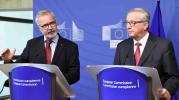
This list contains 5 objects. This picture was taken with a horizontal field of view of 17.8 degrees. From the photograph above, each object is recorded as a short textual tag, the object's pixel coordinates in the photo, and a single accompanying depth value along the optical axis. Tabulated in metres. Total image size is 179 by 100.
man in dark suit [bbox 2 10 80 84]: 4.61
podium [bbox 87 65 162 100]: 3.47
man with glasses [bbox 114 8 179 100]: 4.46
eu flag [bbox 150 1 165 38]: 6.30
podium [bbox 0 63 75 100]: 3.76
